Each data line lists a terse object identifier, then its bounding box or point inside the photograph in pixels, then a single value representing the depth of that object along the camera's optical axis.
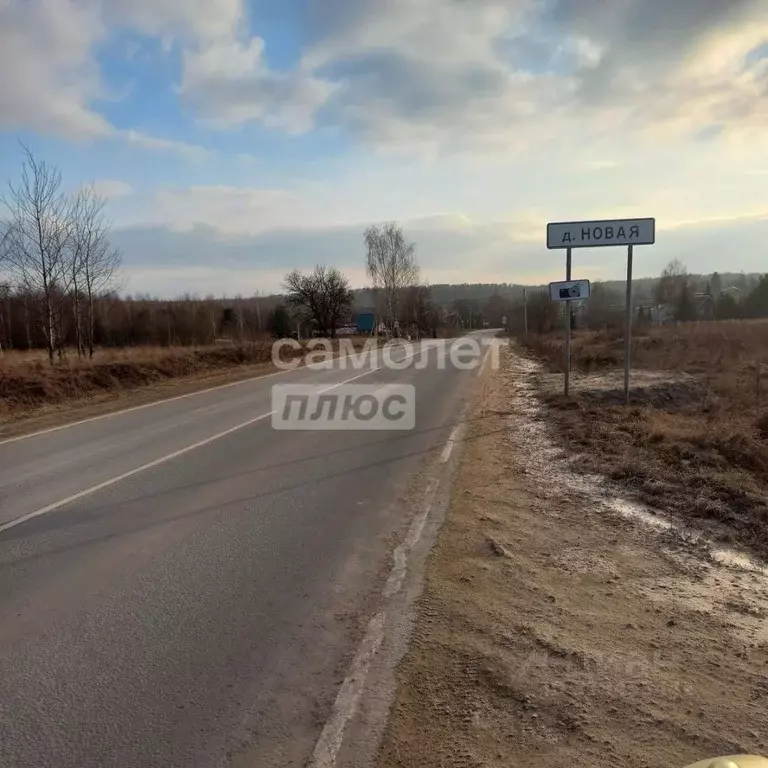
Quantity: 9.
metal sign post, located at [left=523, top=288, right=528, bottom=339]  62.29
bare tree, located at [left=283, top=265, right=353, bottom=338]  60.84
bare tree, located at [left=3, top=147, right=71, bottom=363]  19.56
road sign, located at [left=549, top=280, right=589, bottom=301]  11.84
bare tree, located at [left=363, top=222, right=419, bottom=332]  63.69
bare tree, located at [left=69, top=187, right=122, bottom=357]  22.14
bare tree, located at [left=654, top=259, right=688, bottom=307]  105.06
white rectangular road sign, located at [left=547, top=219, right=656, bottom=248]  10.73
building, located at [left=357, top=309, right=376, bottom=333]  66.44
